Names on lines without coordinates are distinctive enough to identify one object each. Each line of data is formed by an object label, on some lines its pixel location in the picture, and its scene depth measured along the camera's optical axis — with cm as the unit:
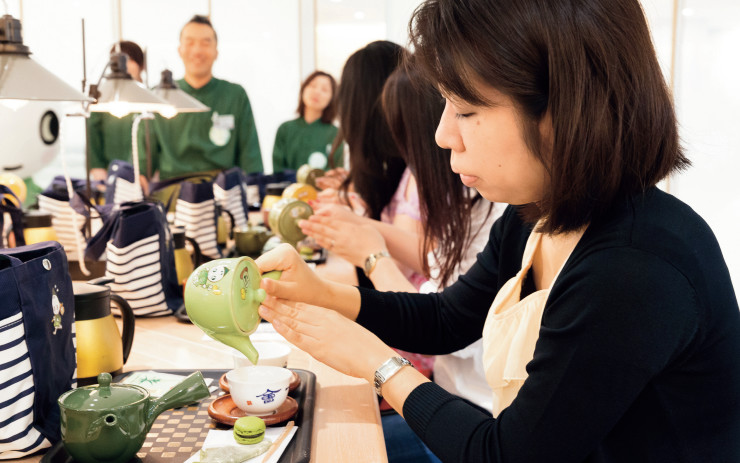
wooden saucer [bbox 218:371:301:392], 113
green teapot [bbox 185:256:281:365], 100
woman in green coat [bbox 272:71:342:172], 540
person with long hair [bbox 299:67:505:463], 171
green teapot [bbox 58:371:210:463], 86
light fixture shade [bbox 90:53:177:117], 185
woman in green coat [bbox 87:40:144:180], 416
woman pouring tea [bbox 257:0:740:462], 79
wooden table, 98
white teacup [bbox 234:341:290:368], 118
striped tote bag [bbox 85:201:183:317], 165
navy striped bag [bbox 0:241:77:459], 90
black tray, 92
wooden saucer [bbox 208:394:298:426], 102
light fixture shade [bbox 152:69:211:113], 235
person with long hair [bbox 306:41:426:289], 228
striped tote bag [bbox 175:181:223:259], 232
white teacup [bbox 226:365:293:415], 102
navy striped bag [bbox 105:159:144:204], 266
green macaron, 94
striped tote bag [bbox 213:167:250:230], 281
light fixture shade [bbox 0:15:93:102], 120
